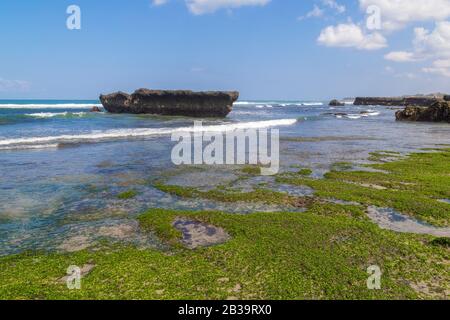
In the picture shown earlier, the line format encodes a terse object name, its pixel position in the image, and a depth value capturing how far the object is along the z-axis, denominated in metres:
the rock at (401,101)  158.25
